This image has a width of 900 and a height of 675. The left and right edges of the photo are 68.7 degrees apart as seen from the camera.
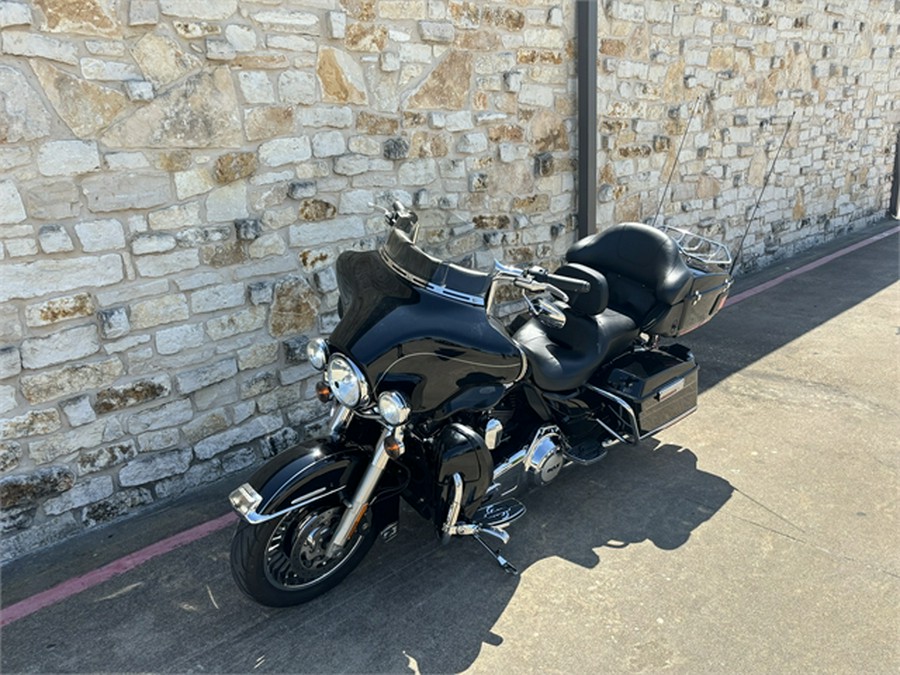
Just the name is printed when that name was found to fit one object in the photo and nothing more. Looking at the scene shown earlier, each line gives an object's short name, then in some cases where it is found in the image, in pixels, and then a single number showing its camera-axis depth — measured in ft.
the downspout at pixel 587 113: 16.49
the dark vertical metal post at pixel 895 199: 34.81
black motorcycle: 8.12
